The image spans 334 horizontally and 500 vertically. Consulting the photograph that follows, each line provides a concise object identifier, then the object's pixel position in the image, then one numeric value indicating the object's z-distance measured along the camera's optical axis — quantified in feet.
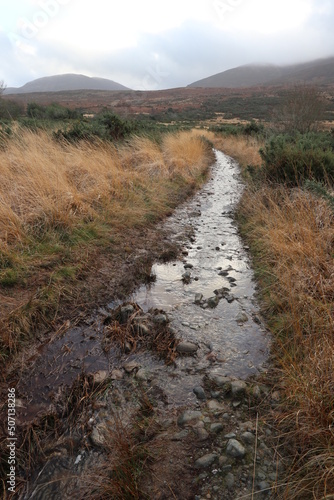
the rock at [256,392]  8.52
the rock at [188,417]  7.86
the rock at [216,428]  7.63
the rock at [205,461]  6.82
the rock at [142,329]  11.20
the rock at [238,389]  8.64
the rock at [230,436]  7.45
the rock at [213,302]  13.25
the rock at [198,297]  13.60
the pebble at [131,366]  9.60
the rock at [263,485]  6.29
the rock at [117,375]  9.27
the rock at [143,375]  9.32
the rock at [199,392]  8.70
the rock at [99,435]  7.22
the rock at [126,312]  11.90
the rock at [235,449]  6.96
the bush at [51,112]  72.69
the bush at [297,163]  23.88
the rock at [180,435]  7.44
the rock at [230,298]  13.67
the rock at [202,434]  7.45
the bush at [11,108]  71.44
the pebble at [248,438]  7.27
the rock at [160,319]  11.84
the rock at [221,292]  14.04
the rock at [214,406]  8.27
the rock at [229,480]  6.43
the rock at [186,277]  15.39
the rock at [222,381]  8.93
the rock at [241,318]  12.25
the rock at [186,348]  10.53
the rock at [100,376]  8.96
